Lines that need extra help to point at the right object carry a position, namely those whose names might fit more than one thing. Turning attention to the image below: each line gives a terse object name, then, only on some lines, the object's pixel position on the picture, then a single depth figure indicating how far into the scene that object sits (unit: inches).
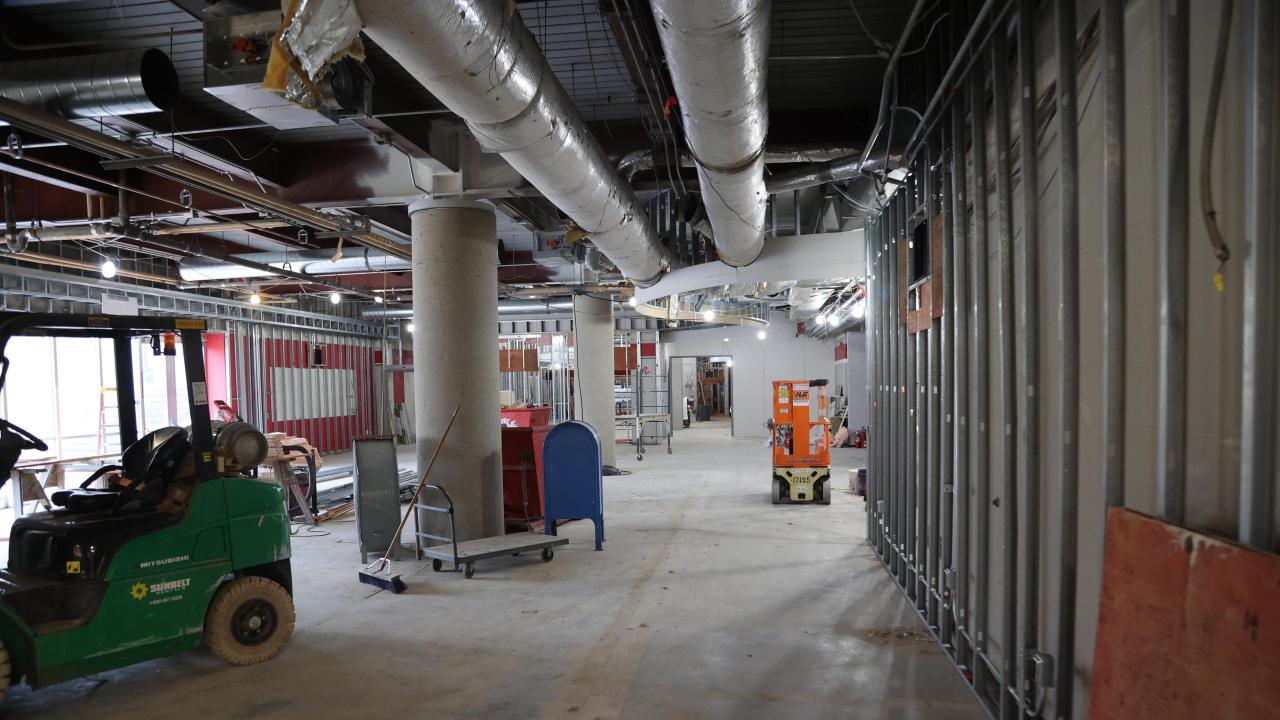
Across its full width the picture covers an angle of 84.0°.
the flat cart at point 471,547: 259.9
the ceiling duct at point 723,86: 110.7
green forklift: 154.6
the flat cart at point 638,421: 615.0
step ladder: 506.6
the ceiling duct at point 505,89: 109.6
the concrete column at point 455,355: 287.3
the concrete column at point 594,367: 556.0
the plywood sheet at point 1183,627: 72.9
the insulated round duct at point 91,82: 186.4
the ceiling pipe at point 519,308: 682.2
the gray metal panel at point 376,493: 283.3
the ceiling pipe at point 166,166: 178.2
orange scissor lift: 387.5
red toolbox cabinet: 343.9
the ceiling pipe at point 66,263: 376.5
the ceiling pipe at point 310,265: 430.6
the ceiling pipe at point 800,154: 239.5
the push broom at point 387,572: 242.2
